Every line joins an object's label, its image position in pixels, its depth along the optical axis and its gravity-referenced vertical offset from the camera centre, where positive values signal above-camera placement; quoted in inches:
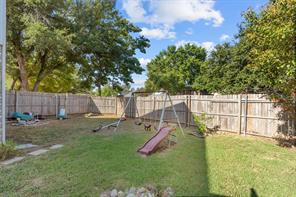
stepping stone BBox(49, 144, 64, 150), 207.5 -58.5
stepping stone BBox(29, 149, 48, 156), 182.0 -58.7
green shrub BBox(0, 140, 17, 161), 165.3 -51.8
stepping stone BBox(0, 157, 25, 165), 155.9 -58.5
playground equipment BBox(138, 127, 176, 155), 179.0 -46.3
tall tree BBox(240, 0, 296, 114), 145.3 +50.6
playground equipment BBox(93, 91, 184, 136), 312.1 -52.0
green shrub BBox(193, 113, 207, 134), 282.3 -37.3
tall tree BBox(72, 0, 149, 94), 519.3 +172.3
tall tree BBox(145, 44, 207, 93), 1024.5 +202.1
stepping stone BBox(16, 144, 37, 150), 201.8 -58.1
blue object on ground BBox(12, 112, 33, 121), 386.9 -41.9
